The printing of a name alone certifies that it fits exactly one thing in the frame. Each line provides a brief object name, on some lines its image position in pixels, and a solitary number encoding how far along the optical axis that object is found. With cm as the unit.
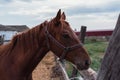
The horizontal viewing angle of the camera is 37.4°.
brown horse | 239
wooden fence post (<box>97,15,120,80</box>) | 57
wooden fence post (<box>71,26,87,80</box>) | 391
